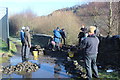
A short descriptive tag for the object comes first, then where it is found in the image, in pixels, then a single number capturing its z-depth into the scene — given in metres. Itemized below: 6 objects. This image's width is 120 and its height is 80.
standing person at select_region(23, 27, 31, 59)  6.36
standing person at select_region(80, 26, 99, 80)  3.81
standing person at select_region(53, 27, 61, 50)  8.21
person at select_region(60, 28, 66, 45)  9.22
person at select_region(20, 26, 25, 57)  6.48
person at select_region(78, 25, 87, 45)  6.51
